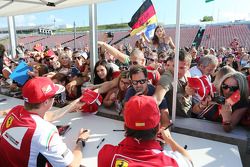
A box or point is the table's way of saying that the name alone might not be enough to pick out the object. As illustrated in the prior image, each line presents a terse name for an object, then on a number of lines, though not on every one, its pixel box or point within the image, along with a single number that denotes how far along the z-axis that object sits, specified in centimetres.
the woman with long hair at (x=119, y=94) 265
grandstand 2031
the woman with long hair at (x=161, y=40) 481
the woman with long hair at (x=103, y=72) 296
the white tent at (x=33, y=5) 380
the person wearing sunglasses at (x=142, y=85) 212
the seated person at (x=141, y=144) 116
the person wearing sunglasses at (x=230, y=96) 211
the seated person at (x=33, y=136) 147
